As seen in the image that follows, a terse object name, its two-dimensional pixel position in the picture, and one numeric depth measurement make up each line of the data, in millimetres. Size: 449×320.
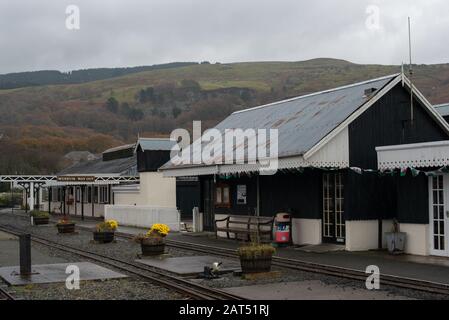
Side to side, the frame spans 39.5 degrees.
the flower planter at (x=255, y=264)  13508
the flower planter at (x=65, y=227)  29641
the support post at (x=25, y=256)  14355
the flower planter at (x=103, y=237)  23719
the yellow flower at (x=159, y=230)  18797
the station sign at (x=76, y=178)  35125
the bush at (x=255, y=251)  13516
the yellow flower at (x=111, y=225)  24219
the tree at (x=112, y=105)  157625
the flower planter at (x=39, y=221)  38062
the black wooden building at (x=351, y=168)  17922
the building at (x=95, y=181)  41112
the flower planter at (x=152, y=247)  18281
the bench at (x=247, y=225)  20375
